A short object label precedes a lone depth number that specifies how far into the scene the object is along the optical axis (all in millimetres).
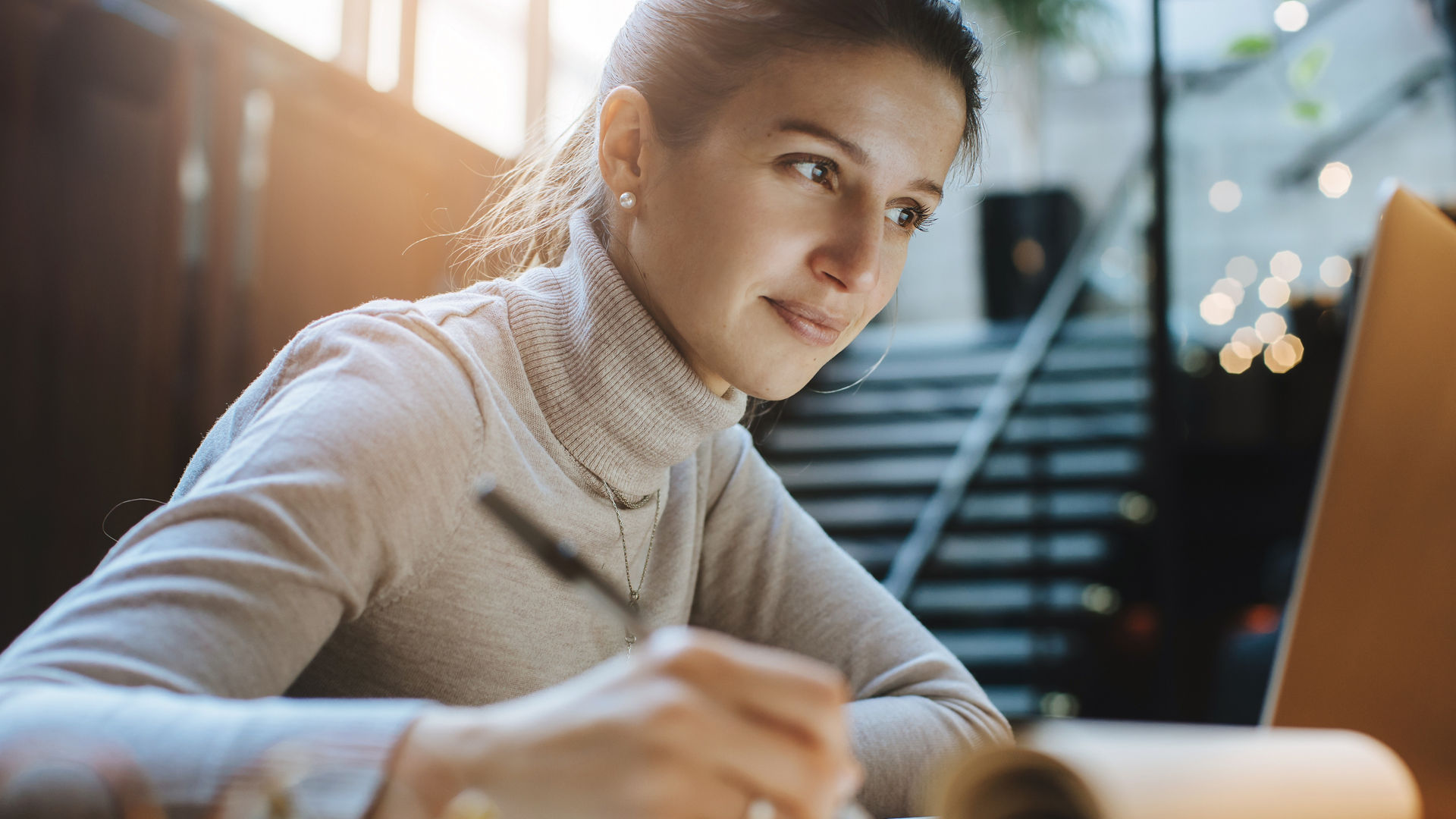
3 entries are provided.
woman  463
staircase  4500
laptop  654
